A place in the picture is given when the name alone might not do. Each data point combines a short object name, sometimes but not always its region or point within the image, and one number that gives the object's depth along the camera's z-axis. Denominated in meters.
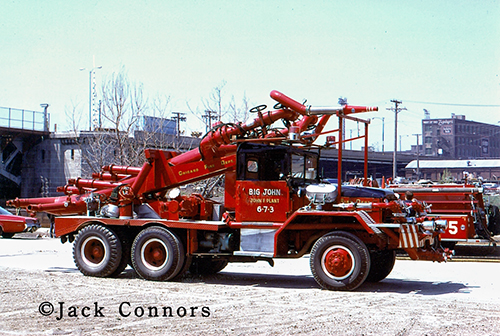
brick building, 144.88
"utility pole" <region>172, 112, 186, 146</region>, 34.19
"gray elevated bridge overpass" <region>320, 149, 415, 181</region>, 77.94
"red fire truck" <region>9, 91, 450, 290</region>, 12.03
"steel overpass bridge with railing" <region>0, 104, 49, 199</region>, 52.22
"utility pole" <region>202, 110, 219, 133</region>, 31.52
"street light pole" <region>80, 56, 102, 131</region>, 33.41
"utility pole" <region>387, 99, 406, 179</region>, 68.00
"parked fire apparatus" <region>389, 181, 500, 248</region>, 17.52
